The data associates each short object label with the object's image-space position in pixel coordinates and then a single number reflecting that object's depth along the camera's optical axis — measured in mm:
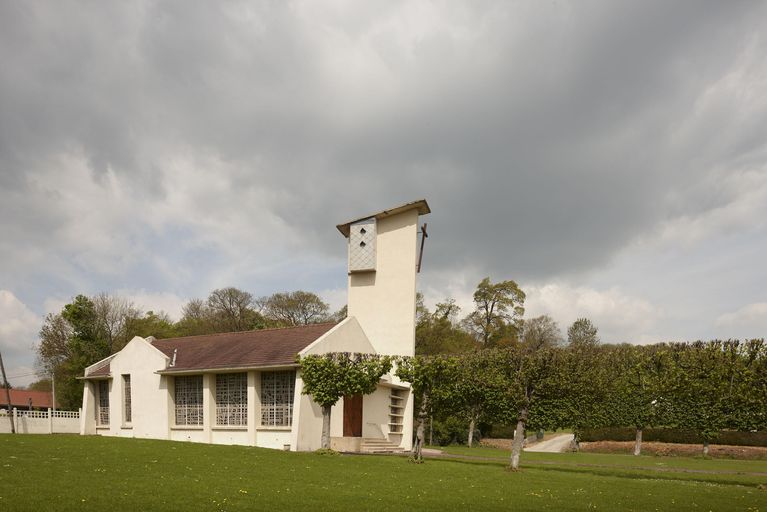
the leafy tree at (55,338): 49362
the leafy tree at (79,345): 41938
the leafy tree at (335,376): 22672
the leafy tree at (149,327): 53344
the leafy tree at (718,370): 18953
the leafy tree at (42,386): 69762
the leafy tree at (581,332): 65631
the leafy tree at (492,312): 49375
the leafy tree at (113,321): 51312
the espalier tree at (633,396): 30078
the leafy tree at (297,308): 61719
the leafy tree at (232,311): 58375
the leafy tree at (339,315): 56681
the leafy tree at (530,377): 19875
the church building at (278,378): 24844
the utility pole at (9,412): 31894
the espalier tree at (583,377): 20253
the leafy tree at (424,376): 21359
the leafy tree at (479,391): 25812
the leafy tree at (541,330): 59188
